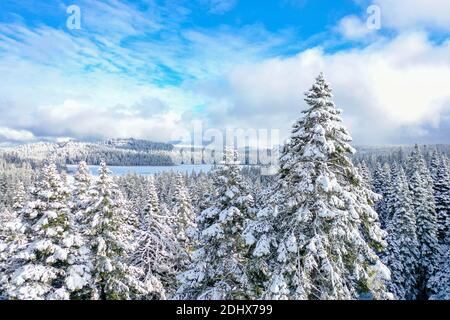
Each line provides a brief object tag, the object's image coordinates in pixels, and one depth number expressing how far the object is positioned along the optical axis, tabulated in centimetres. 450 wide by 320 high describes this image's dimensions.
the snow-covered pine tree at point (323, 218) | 1124
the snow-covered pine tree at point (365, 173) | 5972
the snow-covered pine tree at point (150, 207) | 2712
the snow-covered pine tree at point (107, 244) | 1961
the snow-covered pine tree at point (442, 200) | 3988
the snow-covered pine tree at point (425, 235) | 3722
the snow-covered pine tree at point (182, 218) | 3312
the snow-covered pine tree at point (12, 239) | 1853
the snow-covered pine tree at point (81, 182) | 2489
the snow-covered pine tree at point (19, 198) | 3594
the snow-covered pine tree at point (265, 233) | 1216
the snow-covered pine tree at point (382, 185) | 5170
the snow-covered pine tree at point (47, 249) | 1708
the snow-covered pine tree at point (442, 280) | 3193
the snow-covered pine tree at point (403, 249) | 3538
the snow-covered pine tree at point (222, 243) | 1589
